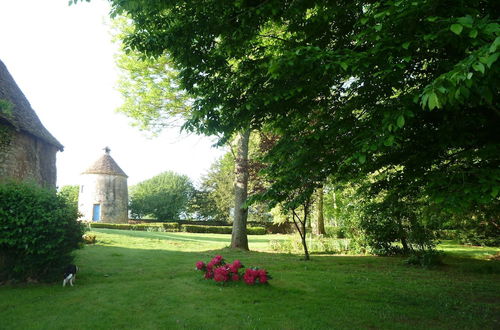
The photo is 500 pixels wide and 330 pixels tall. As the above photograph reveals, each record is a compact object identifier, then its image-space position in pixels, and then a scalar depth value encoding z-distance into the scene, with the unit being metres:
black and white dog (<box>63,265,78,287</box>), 8.37
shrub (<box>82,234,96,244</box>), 17.11
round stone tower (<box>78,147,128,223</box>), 34.22
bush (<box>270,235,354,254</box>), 17.06
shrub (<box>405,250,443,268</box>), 12.14
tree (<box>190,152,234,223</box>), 48.34
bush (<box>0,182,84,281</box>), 8.27
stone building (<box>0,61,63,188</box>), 11.84
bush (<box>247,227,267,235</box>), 39.09
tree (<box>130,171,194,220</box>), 52.44
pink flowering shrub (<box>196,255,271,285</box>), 8.33
